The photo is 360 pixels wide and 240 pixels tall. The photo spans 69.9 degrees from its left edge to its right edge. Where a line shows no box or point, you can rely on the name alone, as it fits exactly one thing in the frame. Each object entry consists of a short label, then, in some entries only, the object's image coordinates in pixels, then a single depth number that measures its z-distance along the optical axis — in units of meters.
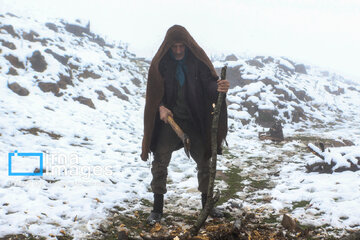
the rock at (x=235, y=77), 16.31
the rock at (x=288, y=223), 2.68
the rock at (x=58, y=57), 12.73
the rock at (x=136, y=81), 16.42
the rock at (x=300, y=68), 26.44
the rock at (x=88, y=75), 13.06
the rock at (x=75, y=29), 20.37
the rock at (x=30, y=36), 12.85
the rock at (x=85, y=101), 10.48
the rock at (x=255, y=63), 20.44
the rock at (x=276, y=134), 9.09
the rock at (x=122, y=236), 2.60
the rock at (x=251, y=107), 12.98
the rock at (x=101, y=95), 11.82
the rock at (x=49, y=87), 9.72
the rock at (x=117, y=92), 13.07
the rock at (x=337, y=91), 22.02
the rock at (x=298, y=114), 13.25
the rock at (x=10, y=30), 12.17
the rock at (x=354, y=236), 2.13
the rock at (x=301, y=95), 16.70
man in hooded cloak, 3.13
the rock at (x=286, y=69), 22.44
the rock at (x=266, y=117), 12.19
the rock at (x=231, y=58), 21.82
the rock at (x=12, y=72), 9.36
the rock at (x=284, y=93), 14.89
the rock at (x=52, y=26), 18.40
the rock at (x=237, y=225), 2.44
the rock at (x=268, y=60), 22.96
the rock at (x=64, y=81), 10.66
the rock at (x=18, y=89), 8.50
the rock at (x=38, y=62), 10.59
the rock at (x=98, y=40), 20.91
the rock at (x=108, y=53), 18.32
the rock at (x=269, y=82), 15.69
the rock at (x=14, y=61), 9.98
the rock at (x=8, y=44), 10.69
